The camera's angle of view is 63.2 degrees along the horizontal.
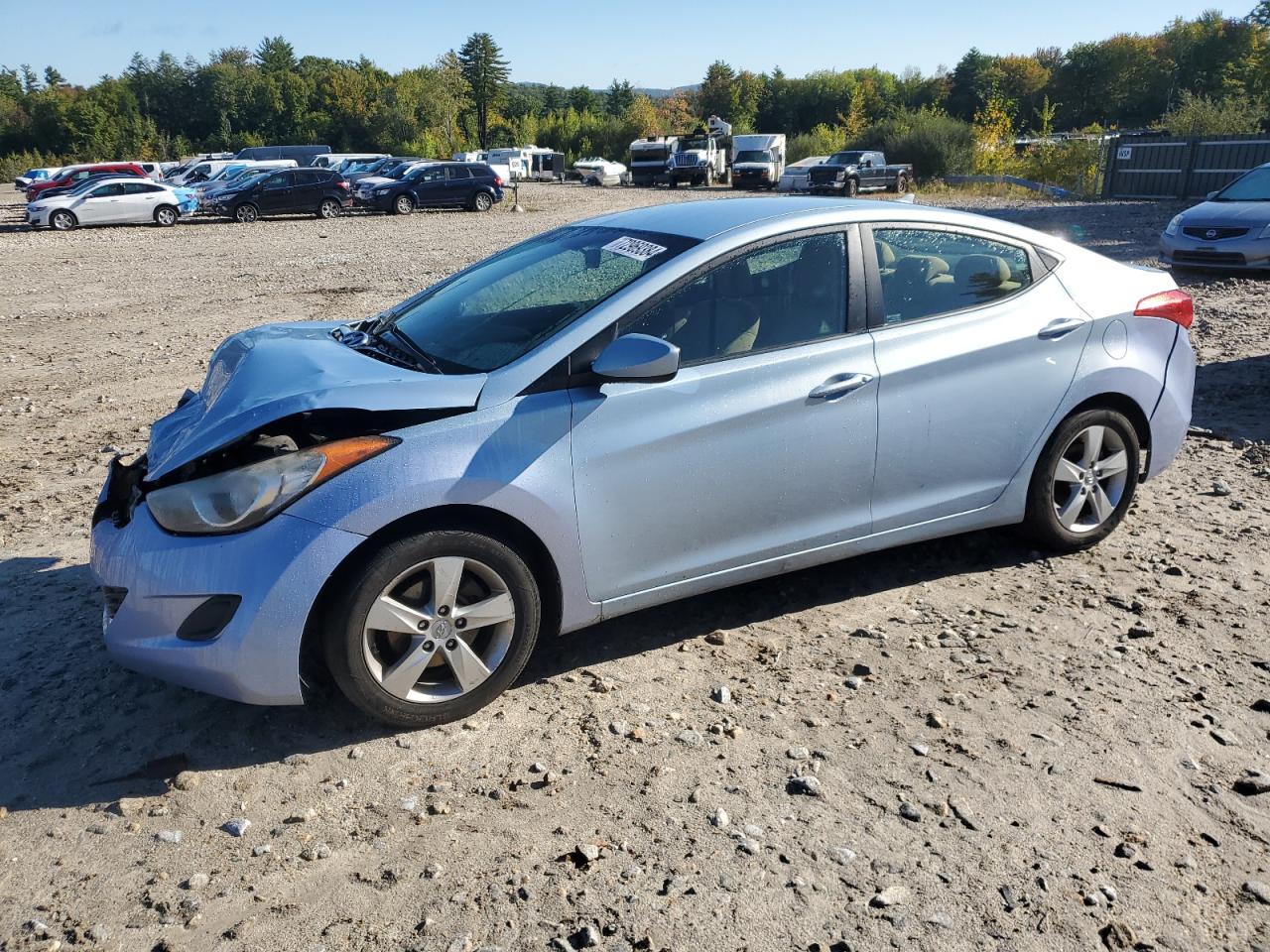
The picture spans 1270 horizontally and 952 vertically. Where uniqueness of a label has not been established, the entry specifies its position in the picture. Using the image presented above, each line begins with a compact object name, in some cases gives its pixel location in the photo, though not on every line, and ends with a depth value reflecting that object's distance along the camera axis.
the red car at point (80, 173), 32.19
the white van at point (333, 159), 46.53
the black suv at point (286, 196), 30.59
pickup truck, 36.69
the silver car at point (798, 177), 38.81
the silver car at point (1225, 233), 13.10
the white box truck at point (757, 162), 43.44
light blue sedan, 3.31
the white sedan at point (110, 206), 27.94
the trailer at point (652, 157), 49.12
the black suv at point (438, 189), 33.12
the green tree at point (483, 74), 102.81
